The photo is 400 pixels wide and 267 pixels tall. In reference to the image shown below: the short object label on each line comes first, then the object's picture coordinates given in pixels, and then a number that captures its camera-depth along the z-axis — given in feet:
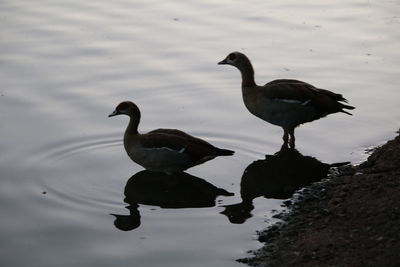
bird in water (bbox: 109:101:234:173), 38.27
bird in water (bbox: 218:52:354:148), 42.04
